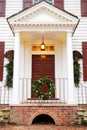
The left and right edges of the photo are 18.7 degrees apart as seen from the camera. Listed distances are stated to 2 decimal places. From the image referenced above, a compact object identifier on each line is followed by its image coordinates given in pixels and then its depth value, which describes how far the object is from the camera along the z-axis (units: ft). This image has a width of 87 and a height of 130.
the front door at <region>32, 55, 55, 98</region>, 41.24
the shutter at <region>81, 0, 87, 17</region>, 42.80
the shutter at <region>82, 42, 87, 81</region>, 40.42
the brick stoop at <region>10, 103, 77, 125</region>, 31.40
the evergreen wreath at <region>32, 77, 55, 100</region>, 33.78
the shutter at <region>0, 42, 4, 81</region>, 40.36
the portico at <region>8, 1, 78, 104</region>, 33.99
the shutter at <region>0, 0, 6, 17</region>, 42.75
